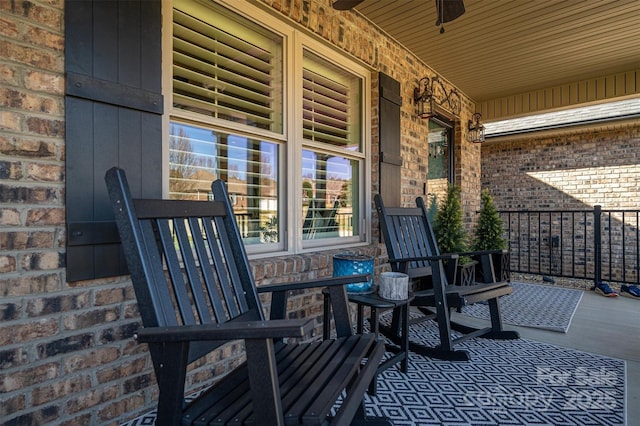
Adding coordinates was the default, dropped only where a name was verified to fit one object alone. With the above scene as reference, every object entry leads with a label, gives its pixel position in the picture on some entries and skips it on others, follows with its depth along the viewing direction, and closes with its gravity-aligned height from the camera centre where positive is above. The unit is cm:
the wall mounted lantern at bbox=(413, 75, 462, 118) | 394 +135
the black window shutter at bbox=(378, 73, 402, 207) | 338 +68
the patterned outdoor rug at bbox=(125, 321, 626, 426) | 172 -99
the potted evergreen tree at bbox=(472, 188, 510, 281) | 472 -29
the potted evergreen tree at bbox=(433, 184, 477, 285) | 388 -25
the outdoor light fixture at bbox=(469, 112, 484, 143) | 508 +113
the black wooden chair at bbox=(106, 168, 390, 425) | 90 -37
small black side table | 195 -62
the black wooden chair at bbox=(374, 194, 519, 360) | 234 -51
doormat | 320 -100
